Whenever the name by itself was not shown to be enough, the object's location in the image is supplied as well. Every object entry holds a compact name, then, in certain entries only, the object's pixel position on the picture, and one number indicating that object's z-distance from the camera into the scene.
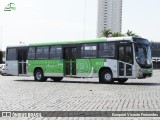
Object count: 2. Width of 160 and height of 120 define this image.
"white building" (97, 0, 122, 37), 112.45
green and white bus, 18.06
